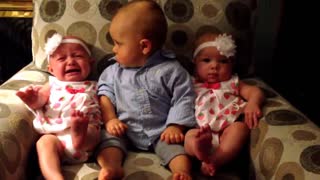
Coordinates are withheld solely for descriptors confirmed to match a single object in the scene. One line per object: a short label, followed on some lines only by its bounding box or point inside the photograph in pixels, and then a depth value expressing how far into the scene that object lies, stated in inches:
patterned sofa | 46.5
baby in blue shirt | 55.0
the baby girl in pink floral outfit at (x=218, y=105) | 49.9
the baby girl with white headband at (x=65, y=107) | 49.8
